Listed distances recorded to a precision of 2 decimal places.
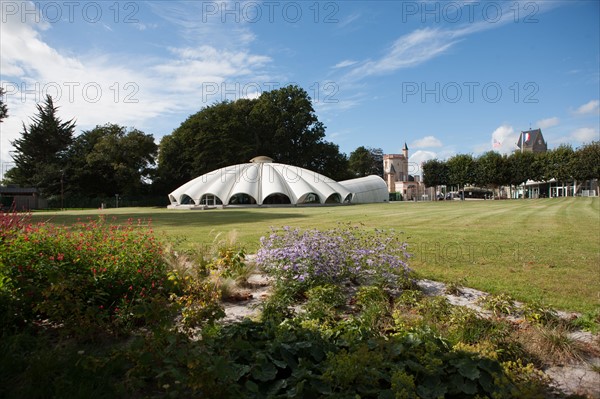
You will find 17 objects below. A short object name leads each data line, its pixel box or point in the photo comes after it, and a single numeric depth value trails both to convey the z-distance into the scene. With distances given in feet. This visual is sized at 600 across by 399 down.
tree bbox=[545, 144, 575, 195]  197.67
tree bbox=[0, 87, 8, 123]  87.45
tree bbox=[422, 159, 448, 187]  235.61
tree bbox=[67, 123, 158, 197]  184.75
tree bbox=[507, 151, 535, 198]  210.79
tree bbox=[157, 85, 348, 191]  189.37
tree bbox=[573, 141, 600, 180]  190.30
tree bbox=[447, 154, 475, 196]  222.69
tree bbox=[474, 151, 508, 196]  214.48
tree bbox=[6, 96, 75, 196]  192.13
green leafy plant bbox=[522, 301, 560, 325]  14.76
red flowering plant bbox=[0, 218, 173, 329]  13.50
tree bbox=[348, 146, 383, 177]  341.21
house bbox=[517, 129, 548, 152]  335.06
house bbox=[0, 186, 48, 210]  182.17
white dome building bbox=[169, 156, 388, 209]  157.07
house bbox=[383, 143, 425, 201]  351.25
